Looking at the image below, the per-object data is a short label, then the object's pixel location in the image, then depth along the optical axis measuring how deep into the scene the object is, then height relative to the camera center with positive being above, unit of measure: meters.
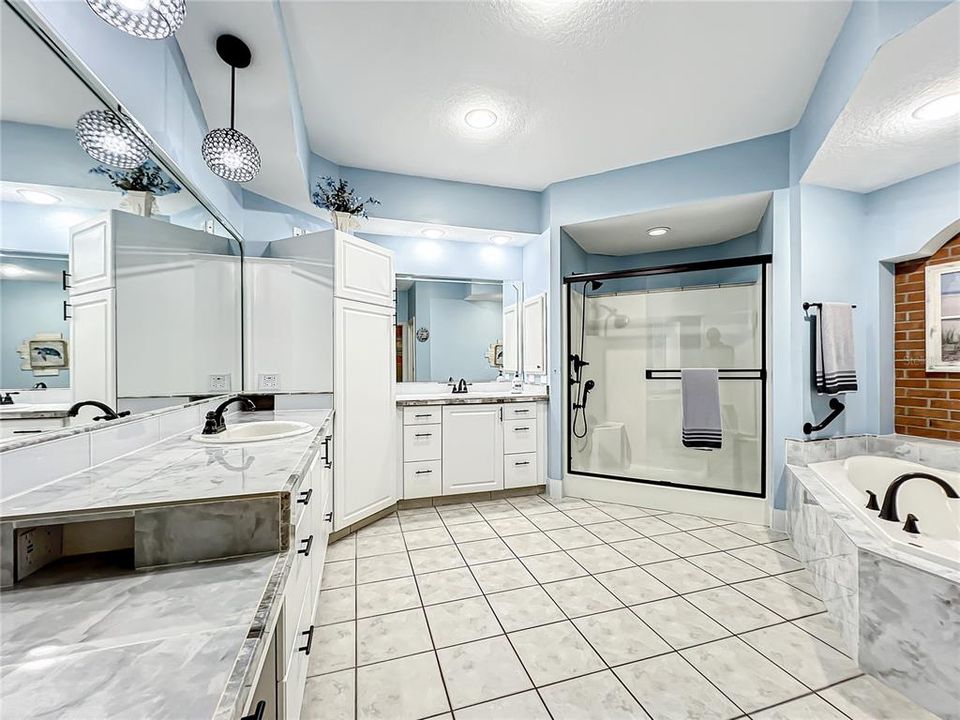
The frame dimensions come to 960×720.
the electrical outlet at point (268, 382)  2.72 -0.13
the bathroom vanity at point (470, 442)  3.20 -0.65
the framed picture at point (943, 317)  2.45 +0.24
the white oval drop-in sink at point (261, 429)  1.88 -0.32
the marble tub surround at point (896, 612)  1.34 -0.90
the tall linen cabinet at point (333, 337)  2.66 +0.16
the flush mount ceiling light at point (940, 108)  1.83 +1.13
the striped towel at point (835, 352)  2.57 +0.04
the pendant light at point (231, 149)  1.66 +0.86
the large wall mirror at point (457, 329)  3.58 +0.28
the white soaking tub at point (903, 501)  1.53 -0.69
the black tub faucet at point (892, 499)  1.77 -0.61
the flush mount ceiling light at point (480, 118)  2.56 +1.53
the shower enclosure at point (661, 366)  3.10 -0.06
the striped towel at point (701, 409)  3.10 -0.38
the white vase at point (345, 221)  2.82 +0.96
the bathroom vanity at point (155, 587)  0.49 -0.38
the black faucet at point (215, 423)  1.64 -0.24
